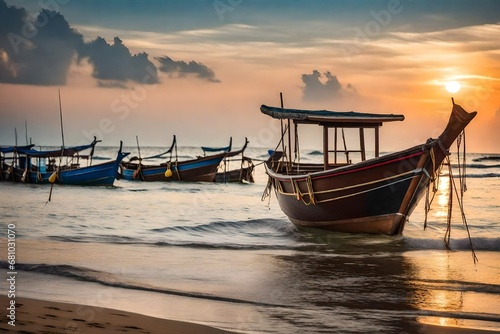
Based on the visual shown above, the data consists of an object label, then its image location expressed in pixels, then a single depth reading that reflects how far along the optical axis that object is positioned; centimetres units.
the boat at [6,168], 3950
